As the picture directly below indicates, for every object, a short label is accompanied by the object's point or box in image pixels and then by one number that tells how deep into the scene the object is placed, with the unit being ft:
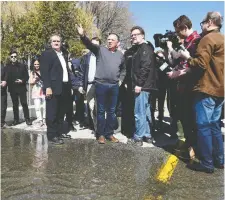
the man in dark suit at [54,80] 12.45
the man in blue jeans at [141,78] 12.07
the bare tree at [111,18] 92.25
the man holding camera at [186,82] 9.91
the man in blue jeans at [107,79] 12.71
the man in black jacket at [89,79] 14.11
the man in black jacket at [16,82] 16.31
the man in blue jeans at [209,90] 8.84
